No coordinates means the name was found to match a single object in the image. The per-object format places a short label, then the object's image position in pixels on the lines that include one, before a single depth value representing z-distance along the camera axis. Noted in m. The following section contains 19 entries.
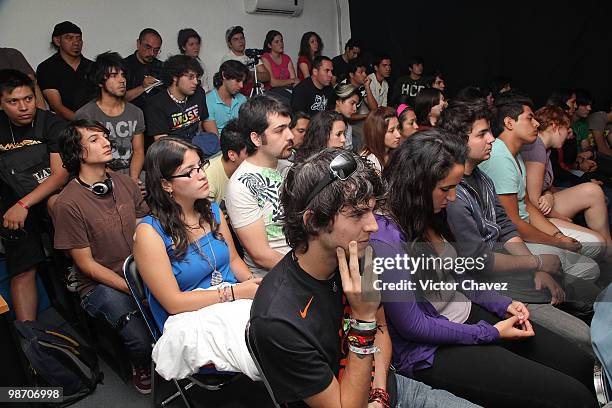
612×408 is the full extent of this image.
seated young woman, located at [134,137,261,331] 1.65
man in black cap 3.71
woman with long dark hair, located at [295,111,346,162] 2.75
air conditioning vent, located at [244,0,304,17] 5.33
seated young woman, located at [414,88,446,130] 3.60
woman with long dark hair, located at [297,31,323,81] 5.61
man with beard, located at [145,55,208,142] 3.44
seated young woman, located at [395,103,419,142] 3.38
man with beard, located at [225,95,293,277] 2.10
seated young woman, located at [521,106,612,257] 2.70
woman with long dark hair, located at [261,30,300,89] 5.19
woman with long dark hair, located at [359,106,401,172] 3.11
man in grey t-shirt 3.01
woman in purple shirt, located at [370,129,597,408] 1.39
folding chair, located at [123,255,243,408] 1.64
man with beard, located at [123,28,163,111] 4.23
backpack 2.04
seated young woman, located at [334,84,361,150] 3.81
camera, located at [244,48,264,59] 4.75
